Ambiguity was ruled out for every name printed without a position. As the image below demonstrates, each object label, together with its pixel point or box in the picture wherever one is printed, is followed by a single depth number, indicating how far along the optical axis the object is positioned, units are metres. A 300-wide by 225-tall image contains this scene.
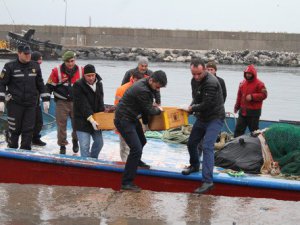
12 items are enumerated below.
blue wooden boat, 8.66
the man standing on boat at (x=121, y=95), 9.59
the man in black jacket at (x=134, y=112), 8.06
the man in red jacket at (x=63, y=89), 10.59
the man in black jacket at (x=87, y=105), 9.20
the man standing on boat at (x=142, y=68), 9.93
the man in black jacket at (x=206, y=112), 8.26
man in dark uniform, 9.63
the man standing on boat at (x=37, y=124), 11.33
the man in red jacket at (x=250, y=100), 11.52
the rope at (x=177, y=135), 12.30
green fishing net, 9.68
